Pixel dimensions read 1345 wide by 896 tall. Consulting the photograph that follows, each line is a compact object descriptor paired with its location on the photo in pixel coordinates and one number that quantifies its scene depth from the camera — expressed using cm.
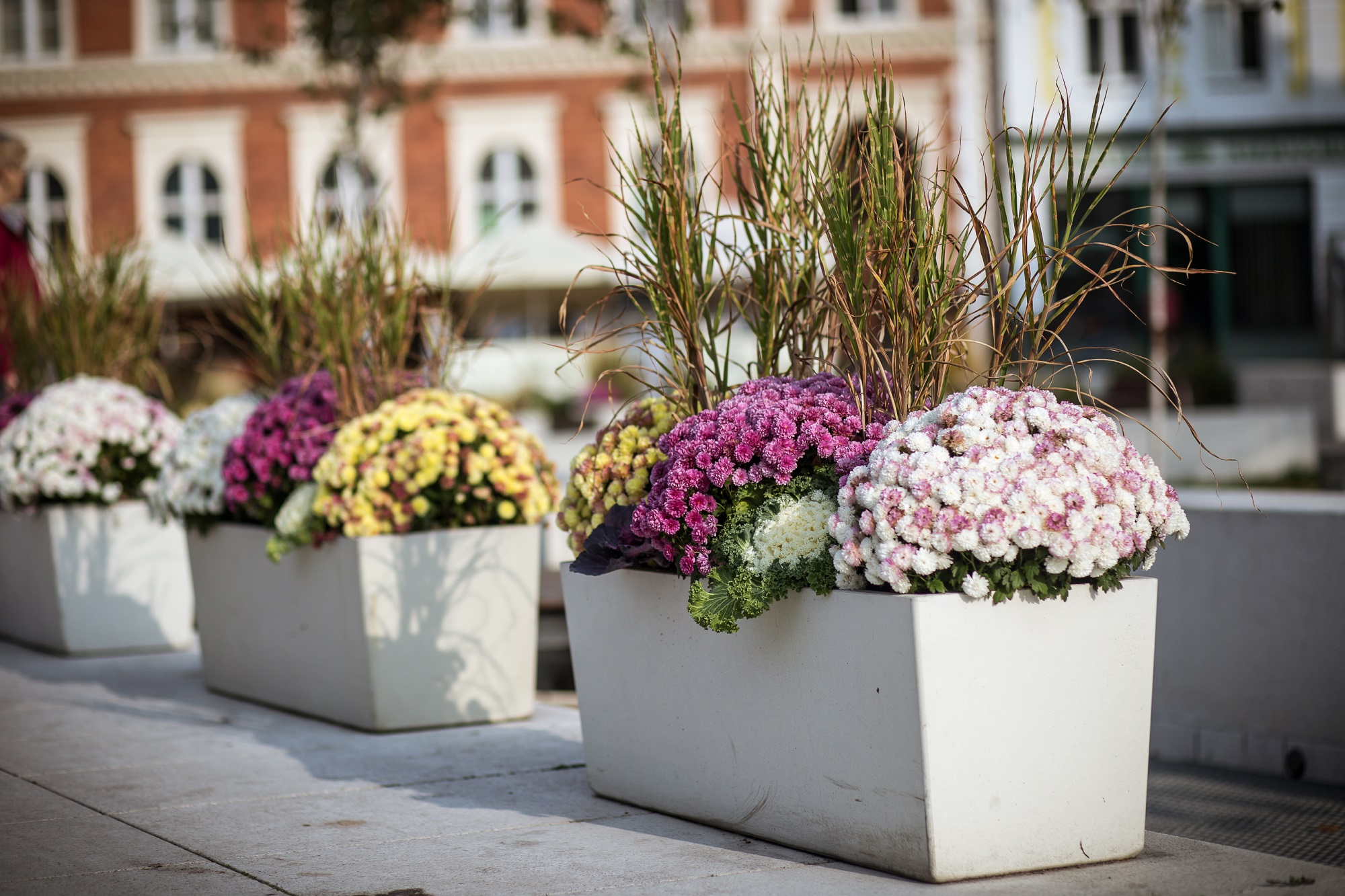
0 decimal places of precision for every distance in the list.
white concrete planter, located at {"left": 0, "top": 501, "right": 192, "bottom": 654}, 572
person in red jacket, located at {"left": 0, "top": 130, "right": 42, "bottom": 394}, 648
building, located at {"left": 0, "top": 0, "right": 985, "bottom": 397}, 2384
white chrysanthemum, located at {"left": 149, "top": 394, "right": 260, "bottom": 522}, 482
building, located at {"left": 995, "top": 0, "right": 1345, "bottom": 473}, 2203
